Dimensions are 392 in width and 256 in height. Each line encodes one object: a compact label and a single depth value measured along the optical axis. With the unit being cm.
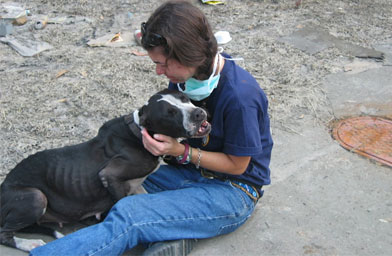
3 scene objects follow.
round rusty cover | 380
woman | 242
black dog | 273
